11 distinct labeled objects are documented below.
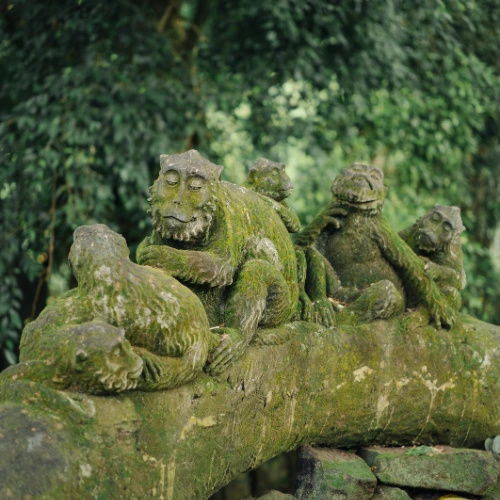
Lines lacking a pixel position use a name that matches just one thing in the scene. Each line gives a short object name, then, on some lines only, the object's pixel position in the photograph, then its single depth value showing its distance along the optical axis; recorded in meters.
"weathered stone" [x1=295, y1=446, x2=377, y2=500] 4.57
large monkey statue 4.05
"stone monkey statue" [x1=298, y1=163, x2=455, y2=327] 5.15
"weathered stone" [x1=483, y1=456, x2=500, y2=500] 4.79
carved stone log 3.36
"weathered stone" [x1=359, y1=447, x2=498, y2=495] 4.74
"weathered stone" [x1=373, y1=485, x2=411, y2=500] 4.70
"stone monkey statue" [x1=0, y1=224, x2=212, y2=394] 3.42
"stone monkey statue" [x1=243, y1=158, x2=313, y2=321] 5.00
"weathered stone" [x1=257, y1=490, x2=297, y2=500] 4.45
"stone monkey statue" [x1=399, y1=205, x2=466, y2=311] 5.42
